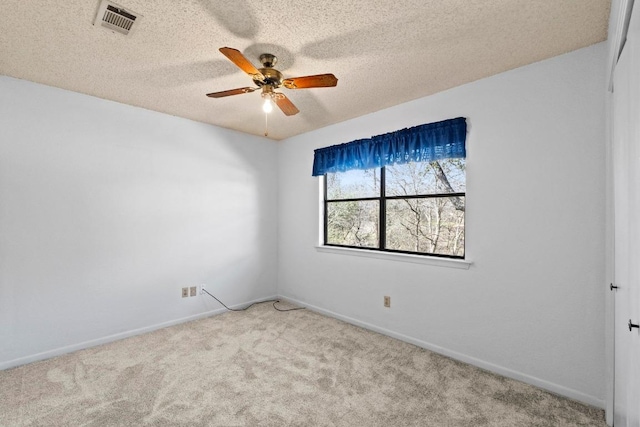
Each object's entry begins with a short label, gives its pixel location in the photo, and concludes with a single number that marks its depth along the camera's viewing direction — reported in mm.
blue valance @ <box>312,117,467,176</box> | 2652
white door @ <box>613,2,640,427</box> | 1110
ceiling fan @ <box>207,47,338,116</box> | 1904
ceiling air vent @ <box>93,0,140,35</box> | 1645
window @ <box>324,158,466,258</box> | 2904
